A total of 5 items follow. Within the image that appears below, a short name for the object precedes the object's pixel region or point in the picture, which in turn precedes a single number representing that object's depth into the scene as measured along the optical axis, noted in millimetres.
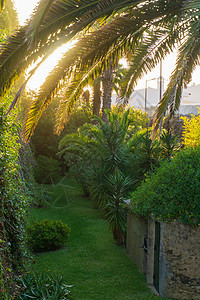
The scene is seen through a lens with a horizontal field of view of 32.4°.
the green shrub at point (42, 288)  4934
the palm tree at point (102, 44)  5227
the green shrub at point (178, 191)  5727
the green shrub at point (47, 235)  8656
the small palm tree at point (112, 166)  9375
